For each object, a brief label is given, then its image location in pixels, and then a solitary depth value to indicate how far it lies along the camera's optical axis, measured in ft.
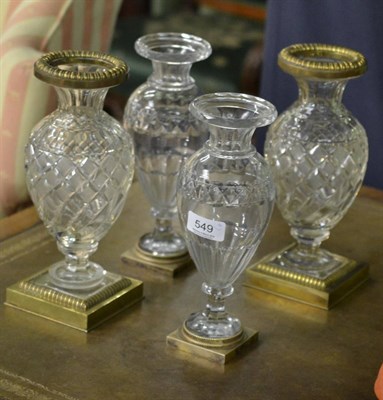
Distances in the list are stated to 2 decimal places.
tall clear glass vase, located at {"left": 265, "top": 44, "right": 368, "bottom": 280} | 5.40
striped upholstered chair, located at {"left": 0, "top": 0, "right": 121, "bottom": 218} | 6.66
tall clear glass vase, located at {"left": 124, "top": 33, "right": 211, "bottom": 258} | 5.60
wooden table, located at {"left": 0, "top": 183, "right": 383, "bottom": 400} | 4.95
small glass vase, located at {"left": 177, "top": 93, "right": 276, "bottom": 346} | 4.96
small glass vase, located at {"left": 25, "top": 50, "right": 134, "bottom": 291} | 5.12
